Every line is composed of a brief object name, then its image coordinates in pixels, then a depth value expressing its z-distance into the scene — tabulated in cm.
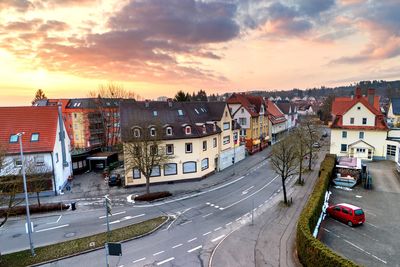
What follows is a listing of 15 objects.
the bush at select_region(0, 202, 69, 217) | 2598
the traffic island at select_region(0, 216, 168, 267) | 1769
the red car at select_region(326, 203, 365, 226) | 2167
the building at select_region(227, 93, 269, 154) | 5652
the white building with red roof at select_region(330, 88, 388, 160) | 4349
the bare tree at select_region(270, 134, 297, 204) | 2788
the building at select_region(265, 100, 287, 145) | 6894
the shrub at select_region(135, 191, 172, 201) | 2925
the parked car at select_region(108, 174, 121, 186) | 3500
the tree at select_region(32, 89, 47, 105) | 8780
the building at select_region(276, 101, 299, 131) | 8575
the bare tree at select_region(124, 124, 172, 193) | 3036
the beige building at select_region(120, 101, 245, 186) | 3431
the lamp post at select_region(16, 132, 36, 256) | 1801
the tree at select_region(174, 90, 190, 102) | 7344
